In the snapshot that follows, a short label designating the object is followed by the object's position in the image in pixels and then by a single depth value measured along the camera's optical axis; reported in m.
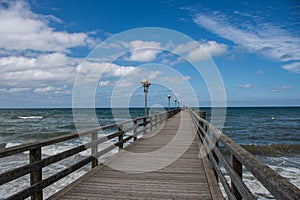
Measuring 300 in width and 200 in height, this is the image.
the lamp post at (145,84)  13.43
